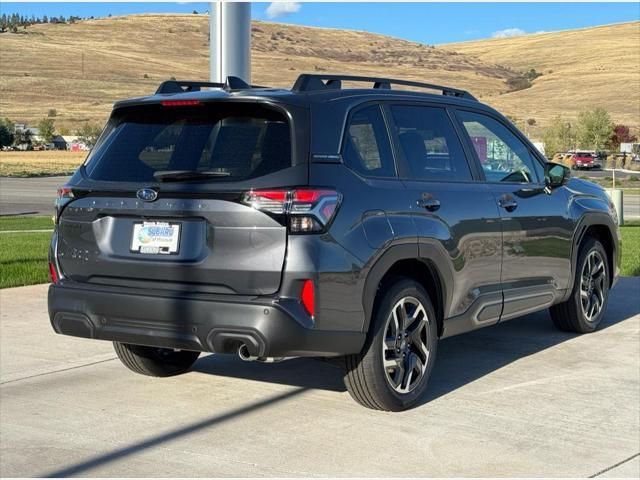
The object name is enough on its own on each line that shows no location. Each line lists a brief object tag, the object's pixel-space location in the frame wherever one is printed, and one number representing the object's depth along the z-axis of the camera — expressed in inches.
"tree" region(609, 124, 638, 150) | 3144.7
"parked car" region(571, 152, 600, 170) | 2509.8
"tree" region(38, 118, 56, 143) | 3609.7
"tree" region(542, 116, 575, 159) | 2768.2
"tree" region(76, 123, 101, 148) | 3396.2
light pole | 439.2
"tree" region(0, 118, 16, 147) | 3393.2
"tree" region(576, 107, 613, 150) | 3036.4
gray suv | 204.5
